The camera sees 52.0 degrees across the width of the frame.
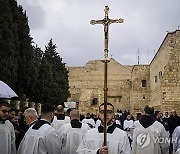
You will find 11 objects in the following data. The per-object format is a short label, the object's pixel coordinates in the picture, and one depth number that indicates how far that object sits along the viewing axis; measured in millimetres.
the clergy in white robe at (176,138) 3915
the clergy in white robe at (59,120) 4560
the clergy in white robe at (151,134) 3717
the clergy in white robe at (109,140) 2476
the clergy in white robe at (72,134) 3589
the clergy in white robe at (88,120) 7739
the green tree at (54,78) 13777
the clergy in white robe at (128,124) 8384
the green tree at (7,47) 9038
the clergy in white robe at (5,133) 2811
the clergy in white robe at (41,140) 2765
